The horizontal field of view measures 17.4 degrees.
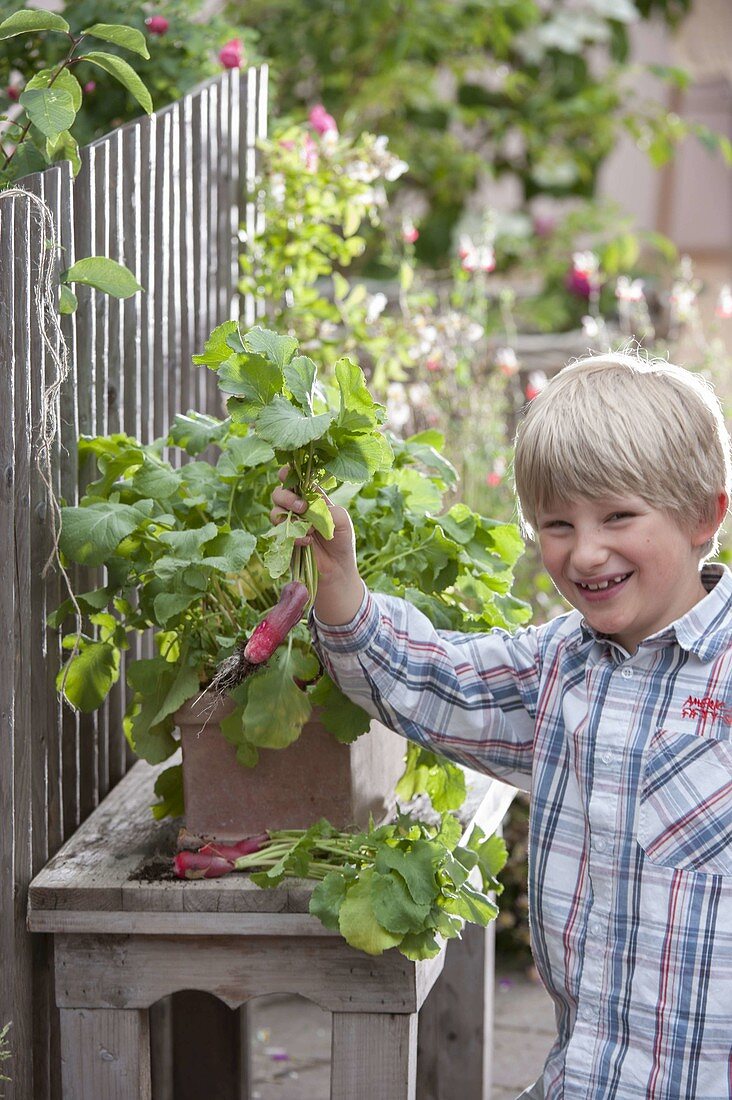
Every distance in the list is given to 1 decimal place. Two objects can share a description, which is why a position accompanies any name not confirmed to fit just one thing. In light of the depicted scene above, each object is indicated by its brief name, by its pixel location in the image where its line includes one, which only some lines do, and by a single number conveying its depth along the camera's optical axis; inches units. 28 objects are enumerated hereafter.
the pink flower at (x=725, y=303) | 274.9
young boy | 110.7
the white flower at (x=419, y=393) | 256.1
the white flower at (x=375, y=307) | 207.3
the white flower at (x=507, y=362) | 276.5
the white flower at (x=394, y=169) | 211.5
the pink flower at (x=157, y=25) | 193.1
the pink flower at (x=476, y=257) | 266.8
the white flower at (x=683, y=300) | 291.1
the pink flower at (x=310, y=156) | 200.3
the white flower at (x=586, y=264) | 288.9
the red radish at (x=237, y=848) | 124.0
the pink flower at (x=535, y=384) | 272.4
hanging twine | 114.9
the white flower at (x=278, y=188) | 198.7
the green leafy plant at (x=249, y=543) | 109.8
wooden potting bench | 119.0
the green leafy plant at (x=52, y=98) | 117.3
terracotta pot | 125.9
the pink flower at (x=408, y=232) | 241.2
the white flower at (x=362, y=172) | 208.6
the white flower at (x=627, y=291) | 279.3
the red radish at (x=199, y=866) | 121.8
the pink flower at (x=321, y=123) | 217.3
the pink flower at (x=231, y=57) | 198.7
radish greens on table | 110.2
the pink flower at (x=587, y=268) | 289.4
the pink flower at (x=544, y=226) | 503.2
